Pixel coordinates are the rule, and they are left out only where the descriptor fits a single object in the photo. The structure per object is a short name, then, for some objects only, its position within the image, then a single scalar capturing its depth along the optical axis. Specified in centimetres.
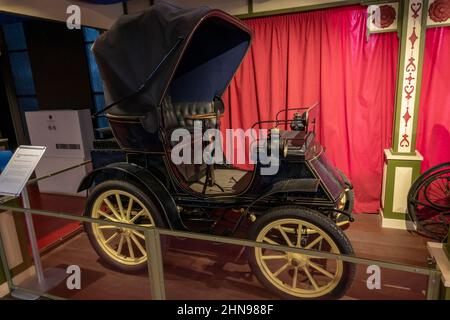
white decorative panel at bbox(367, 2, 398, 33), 313
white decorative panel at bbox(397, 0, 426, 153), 295
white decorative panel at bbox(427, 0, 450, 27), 292
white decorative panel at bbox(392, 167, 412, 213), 318
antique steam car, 217
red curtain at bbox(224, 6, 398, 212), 337
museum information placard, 220
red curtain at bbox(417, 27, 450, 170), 309
